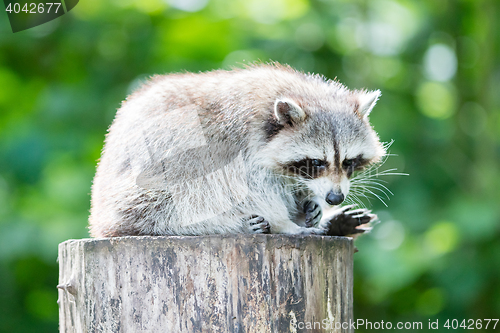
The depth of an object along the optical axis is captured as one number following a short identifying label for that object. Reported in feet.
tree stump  20.39
